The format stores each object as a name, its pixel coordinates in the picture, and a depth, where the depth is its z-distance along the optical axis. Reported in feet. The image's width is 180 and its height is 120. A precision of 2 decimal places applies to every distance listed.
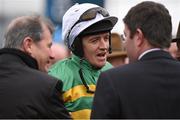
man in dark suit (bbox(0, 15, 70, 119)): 19.68
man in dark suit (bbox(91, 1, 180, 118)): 18.60
